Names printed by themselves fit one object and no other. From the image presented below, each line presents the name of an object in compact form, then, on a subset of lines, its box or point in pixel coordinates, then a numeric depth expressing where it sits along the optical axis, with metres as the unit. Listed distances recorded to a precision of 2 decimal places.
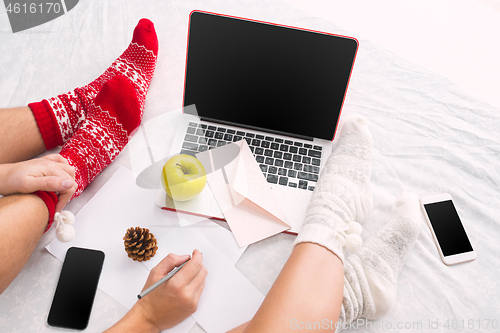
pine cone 0.59
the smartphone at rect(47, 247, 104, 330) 0.56
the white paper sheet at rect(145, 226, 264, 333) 0.58
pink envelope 0.66
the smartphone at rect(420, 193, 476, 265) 0.67
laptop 0.67
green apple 0.65
